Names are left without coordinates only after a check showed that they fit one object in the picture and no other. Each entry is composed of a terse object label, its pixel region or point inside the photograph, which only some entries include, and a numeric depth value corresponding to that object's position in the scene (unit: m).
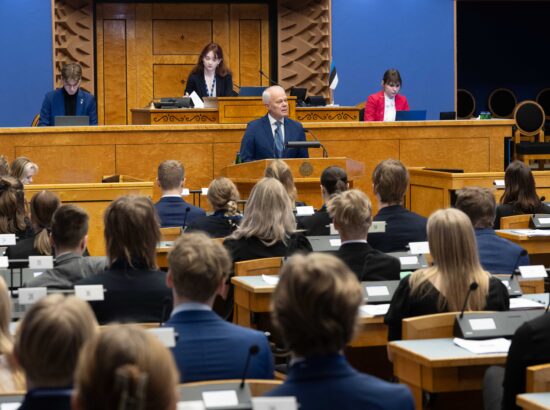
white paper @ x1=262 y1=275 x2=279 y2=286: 5.46
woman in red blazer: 11.62
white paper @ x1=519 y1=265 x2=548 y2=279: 4.52
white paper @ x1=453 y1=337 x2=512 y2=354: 3.94
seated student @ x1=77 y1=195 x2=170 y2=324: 4.35
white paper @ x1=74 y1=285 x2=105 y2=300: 4.06
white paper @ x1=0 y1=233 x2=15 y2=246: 5.48
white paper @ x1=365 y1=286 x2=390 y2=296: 4.91
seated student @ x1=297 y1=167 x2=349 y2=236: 7.03
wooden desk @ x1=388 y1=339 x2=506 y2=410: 3.83
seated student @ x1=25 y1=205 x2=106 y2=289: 4.83
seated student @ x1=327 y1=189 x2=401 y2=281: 5.10
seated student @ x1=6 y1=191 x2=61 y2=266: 5.94
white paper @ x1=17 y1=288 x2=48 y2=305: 4.10
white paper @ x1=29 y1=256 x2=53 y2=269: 4.82
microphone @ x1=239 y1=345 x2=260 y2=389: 3.02
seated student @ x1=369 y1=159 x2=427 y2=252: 6.57
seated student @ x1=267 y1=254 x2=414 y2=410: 2.54
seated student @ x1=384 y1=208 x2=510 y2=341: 4.42
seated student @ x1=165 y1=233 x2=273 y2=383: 3.37
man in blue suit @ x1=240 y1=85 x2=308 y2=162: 9.41
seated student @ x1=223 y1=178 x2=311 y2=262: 5.98
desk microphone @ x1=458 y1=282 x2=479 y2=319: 4.05
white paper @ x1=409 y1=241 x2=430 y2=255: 5.21
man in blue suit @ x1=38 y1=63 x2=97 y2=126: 10.59
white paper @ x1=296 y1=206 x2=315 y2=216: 6.91
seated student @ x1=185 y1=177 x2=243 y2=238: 6.88
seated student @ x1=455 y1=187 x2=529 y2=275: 5.67
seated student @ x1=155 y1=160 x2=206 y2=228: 7.56
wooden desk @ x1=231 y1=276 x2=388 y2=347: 4.79
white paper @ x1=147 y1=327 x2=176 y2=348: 3.13
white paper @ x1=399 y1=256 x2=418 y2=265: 5.65
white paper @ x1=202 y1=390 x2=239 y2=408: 2.90
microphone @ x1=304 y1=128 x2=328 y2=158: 9.77
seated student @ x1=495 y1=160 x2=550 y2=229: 7.51
